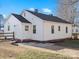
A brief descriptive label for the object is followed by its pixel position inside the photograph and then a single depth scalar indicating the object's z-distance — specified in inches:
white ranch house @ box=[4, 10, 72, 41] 340.6
